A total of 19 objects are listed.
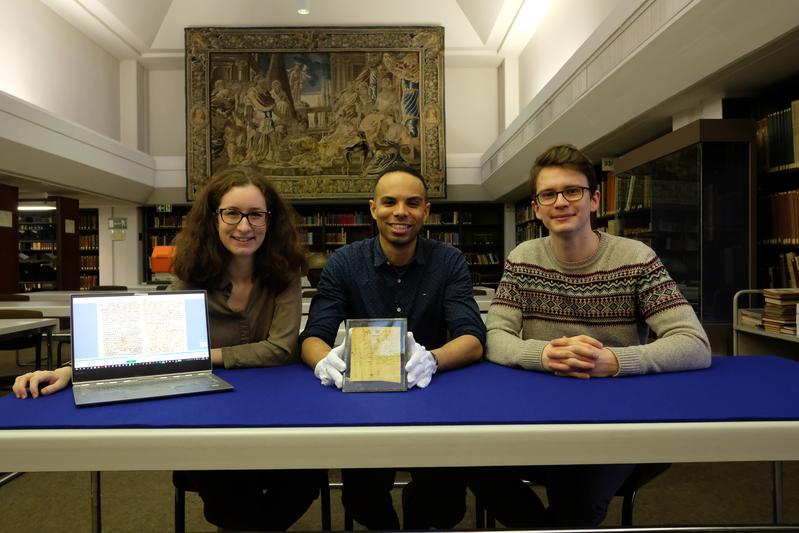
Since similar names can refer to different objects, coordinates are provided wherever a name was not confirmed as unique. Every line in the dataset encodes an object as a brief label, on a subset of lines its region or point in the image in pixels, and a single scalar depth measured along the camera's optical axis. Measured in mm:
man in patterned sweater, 1330
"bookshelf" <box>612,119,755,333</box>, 3459
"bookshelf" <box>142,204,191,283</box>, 10328
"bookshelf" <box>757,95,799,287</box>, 3277
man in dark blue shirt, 1445
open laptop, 1251
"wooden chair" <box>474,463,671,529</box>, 1336
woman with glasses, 1453
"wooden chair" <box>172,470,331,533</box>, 1485
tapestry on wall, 9625
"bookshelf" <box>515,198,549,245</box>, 8867
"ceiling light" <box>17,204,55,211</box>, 9186
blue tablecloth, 992
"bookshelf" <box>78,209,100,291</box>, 10695
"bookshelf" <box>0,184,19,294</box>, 7305
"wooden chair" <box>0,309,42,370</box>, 3898
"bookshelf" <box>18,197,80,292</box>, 8883
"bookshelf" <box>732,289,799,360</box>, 2924
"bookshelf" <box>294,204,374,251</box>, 10219
